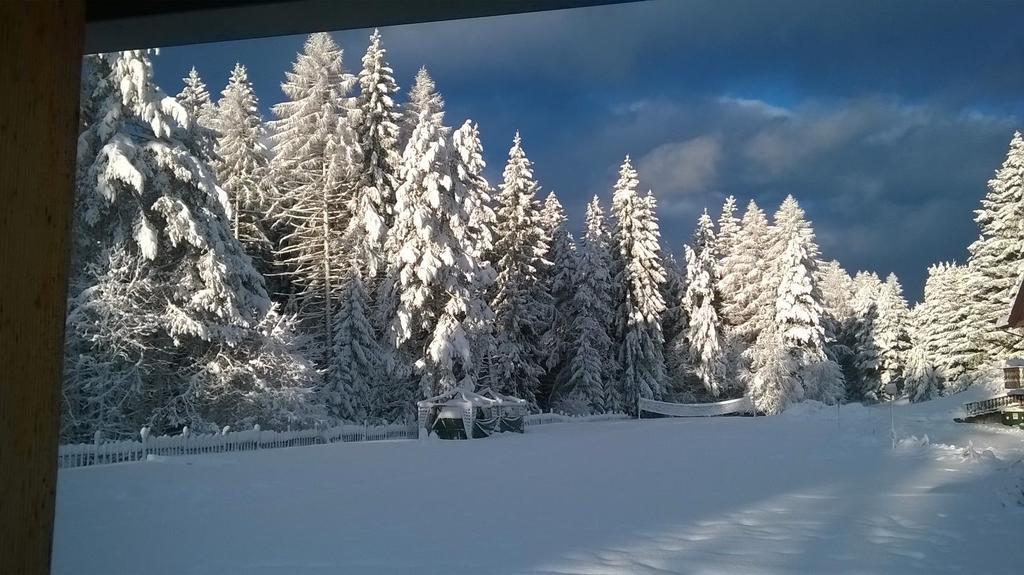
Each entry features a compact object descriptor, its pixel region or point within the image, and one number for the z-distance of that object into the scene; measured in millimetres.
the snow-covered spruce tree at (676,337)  41688
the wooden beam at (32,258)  1661
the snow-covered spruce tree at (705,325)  40312
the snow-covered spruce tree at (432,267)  25578
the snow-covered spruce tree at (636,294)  37531
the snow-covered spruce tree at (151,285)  17266
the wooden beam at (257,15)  2199
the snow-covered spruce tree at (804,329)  38688
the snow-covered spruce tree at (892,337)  48625
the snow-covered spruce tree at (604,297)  37000
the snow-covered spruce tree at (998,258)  30297
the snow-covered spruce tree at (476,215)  27094
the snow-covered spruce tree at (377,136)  28078
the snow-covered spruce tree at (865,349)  48219
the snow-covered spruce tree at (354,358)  25672
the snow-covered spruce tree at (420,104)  29594
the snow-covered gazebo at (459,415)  21906
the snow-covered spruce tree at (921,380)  40625
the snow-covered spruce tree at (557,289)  36438
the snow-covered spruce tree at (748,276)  42594
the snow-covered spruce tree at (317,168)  27688
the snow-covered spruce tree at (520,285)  33531
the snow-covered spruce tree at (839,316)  42531
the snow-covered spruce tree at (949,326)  35031
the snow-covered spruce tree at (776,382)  37531
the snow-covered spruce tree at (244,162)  29188
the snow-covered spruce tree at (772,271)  40406
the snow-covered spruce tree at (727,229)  46719
